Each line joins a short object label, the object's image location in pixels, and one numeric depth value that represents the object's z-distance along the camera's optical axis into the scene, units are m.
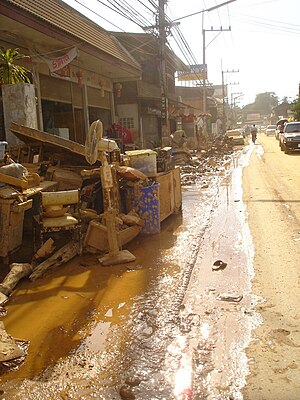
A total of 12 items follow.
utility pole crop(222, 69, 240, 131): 68.26
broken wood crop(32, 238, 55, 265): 6.13
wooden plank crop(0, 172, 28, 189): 5.90
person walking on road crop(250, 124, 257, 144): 41.66
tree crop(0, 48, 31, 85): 8.66
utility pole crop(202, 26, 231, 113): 37.43
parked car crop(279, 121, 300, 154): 25.10
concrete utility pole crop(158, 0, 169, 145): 18.30
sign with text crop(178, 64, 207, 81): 56.59
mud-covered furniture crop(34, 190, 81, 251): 6.20
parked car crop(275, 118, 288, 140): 32.96
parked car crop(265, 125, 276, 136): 66.71
